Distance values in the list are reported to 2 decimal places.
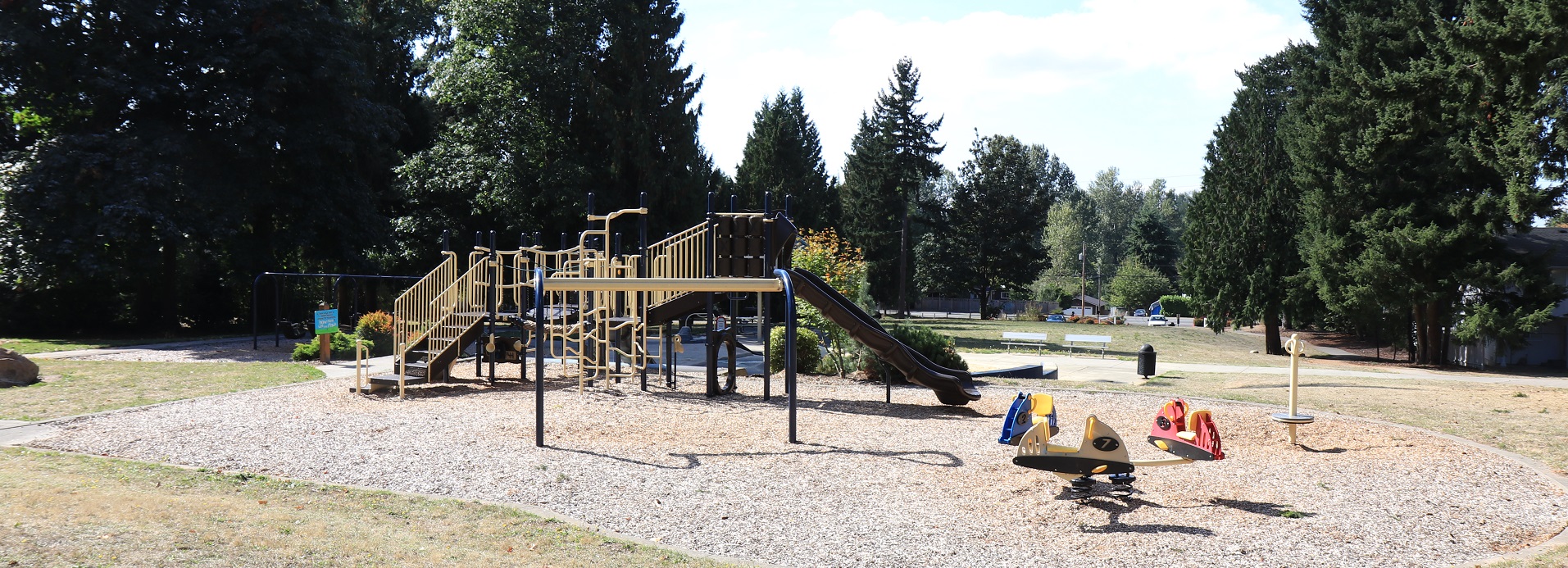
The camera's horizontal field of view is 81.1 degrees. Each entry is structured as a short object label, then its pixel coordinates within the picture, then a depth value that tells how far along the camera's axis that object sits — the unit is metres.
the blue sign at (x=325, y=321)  17.32
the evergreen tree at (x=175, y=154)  24.06
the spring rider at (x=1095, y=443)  7.31
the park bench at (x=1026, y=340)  26.71
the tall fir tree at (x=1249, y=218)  30.03
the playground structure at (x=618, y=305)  11.85
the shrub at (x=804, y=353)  17.50
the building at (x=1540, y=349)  27.73
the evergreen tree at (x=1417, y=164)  21.95
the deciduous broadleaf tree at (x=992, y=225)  59.66
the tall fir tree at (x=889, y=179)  58.16
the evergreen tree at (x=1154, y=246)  79.06
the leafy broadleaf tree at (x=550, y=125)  30.81
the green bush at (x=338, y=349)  19.30
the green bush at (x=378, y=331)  22.39
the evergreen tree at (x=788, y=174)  55.22
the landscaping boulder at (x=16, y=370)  13.95
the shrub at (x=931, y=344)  15.43
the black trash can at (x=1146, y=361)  17.92
